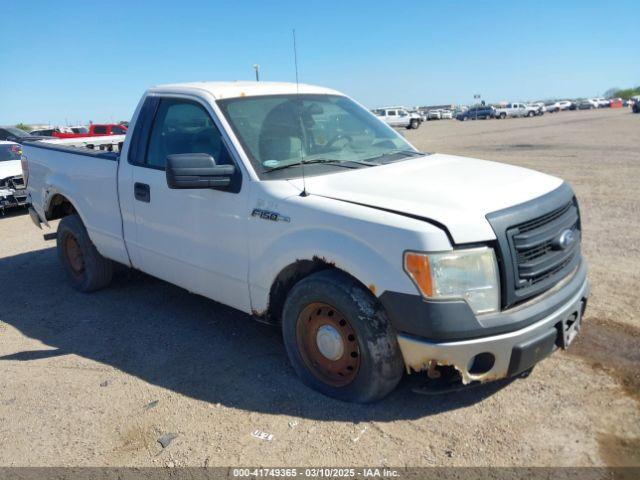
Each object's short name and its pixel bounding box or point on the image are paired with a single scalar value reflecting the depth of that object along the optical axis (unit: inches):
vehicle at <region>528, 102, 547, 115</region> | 2554.1
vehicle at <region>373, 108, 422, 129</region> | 1909.4
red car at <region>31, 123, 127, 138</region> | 966.7
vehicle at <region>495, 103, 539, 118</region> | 2524.6
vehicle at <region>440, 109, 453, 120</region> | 2911.2
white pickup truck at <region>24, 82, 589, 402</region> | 113.8
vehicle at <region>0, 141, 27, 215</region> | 427.5
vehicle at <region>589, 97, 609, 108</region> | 3344.0
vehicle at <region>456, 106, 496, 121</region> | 2534.4
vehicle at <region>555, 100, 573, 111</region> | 2977.4
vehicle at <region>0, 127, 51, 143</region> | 911.2
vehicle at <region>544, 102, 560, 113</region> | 2915.8
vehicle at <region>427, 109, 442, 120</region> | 2871.6
